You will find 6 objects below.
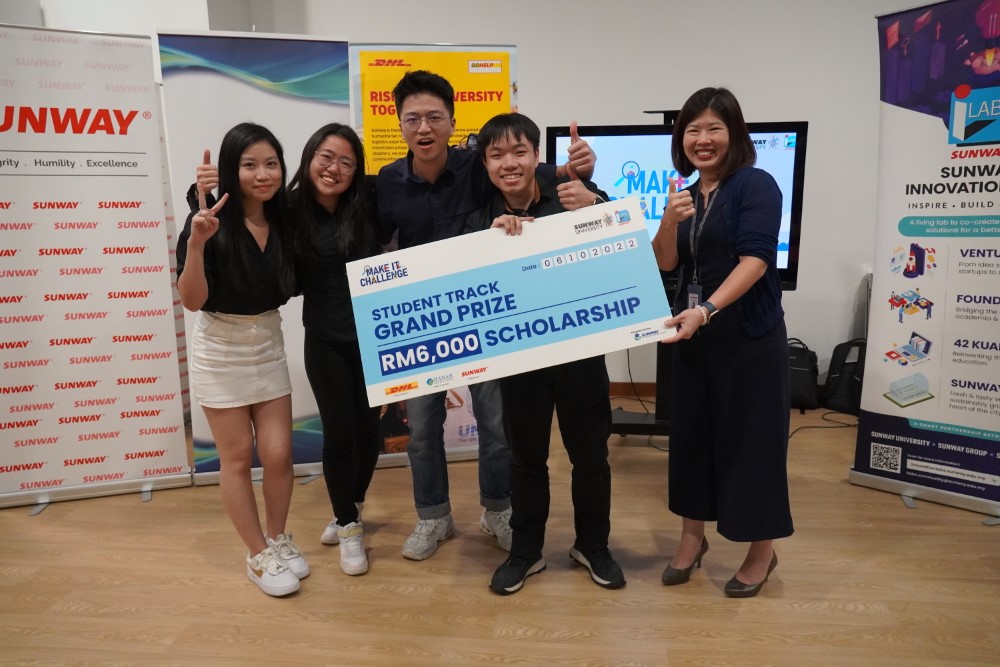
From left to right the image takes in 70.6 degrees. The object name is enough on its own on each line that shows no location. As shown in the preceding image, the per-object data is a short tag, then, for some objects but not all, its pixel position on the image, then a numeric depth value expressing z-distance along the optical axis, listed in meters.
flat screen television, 3.56
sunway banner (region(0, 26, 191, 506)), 2.98
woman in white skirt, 2.16
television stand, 3.81
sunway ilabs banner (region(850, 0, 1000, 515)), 2.84
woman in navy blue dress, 2.02
